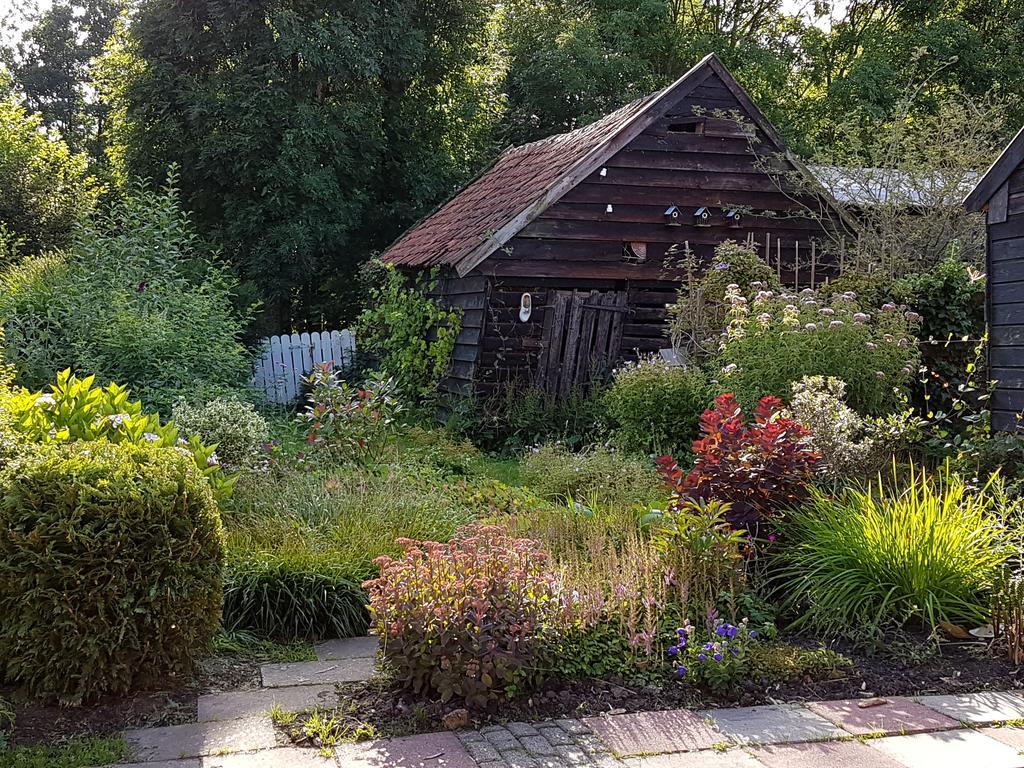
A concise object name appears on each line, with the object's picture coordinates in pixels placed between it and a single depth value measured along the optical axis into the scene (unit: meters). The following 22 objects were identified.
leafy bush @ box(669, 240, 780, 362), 10.84
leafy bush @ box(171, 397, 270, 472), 7.37
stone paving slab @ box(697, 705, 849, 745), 3.59
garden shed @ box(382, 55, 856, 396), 11.80
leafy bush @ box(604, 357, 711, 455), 9.34
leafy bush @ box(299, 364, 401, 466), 8.20
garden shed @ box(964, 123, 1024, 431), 7.52
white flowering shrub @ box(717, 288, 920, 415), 8.12
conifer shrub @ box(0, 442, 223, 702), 3.75
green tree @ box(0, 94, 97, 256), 17.89
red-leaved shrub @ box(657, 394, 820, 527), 5.35
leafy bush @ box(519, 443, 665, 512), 7.13
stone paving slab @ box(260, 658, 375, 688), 4.19
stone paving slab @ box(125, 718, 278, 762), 3.40
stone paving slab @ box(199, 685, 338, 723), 3.80
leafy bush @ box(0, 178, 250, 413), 9.98
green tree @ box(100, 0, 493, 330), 17.27
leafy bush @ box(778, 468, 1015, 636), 4.77
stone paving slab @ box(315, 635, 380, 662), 4.59
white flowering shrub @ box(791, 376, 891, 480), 6.02
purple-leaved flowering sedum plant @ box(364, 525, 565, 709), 3.78
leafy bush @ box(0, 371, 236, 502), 4.91
